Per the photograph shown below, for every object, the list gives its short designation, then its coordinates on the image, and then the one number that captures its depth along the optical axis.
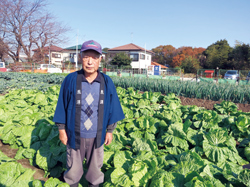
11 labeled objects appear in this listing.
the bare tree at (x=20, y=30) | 25.09
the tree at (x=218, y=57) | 33.56
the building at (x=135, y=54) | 37.75
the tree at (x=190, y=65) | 37.11
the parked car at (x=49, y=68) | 24.42
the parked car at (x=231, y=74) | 19.72
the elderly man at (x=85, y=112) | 1.76
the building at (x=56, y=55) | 42.88
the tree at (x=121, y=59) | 34.47
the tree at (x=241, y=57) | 28.85
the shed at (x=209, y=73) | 20.53
